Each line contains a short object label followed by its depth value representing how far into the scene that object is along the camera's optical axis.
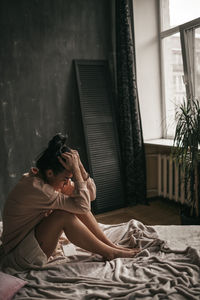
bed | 1.46
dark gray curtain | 3.85
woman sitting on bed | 1.80
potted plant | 2.91
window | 3.62
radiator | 3.69
